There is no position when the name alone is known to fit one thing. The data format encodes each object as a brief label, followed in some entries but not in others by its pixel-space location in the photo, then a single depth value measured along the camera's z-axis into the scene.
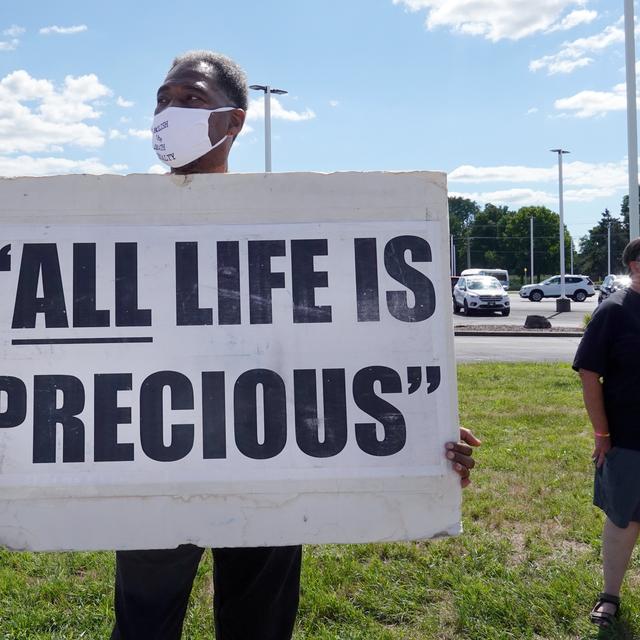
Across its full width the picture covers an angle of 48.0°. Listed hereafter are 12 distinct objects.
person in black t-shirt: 3.30
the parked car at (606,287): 29.41
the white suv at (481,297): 27.62
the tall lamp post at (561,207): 34.00
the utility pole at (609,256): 79.74
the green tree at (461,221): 95.41
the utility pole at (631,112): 13.27
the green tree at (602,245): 88.44
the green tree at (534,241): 93.44
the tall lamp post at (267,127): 21.00
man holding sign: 1.95
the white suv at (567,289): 41.41
